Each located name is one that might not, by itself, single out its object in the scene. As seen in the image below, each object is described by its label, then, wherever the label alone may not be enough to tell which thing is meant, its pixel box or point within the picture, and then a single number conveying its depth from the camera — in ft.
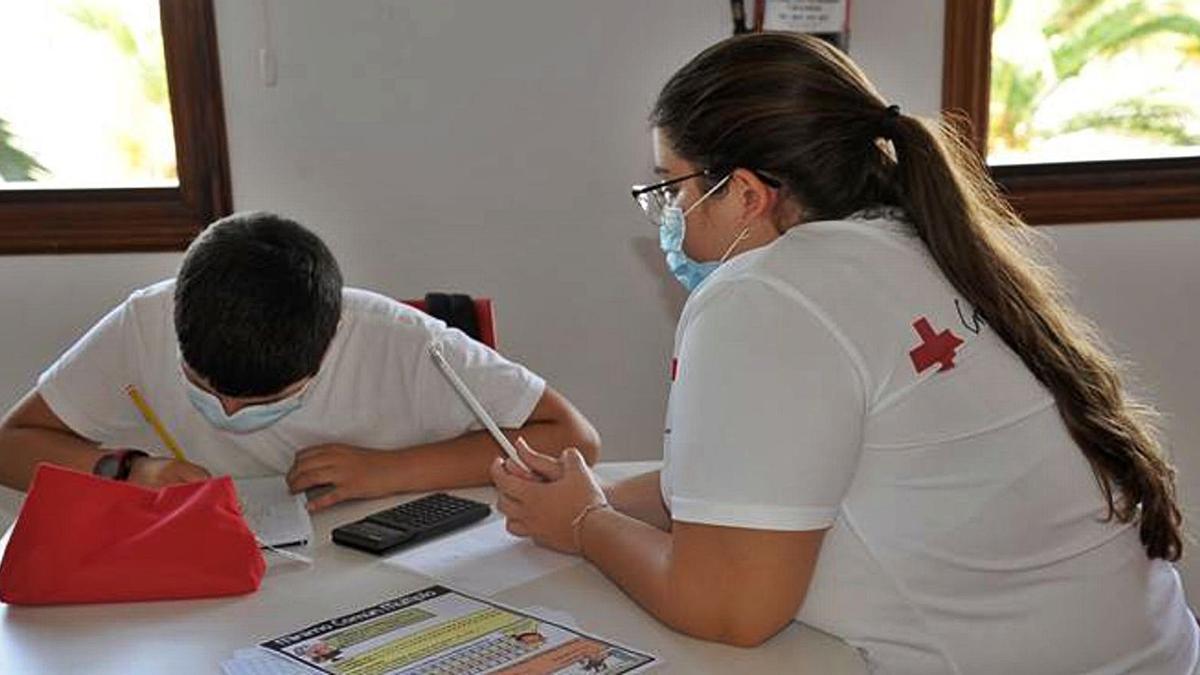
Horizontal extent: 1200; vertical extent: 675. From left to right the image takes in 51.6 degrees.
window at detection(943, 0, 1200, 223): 8.61
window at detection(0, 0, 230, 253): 7.96
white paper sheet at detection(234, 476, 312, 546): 4.49
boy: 5.02
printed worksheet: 3.43
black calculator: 4.45
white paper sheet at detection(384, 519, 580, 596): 4.14
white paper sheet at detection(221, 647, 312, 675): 3.42
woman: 3.48
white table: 3.52
